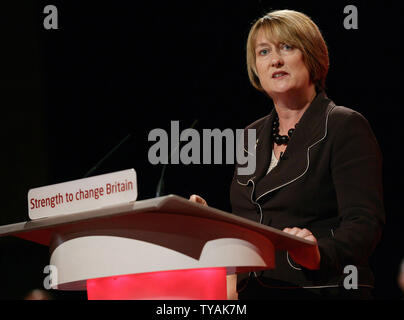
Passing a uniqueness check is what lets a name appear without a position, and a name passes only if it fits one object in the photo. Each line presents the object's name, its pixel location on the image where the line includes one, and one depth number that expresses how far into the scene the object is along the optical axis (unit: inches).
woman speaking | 263.2
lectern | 251.9
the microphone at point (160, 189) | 260.5
